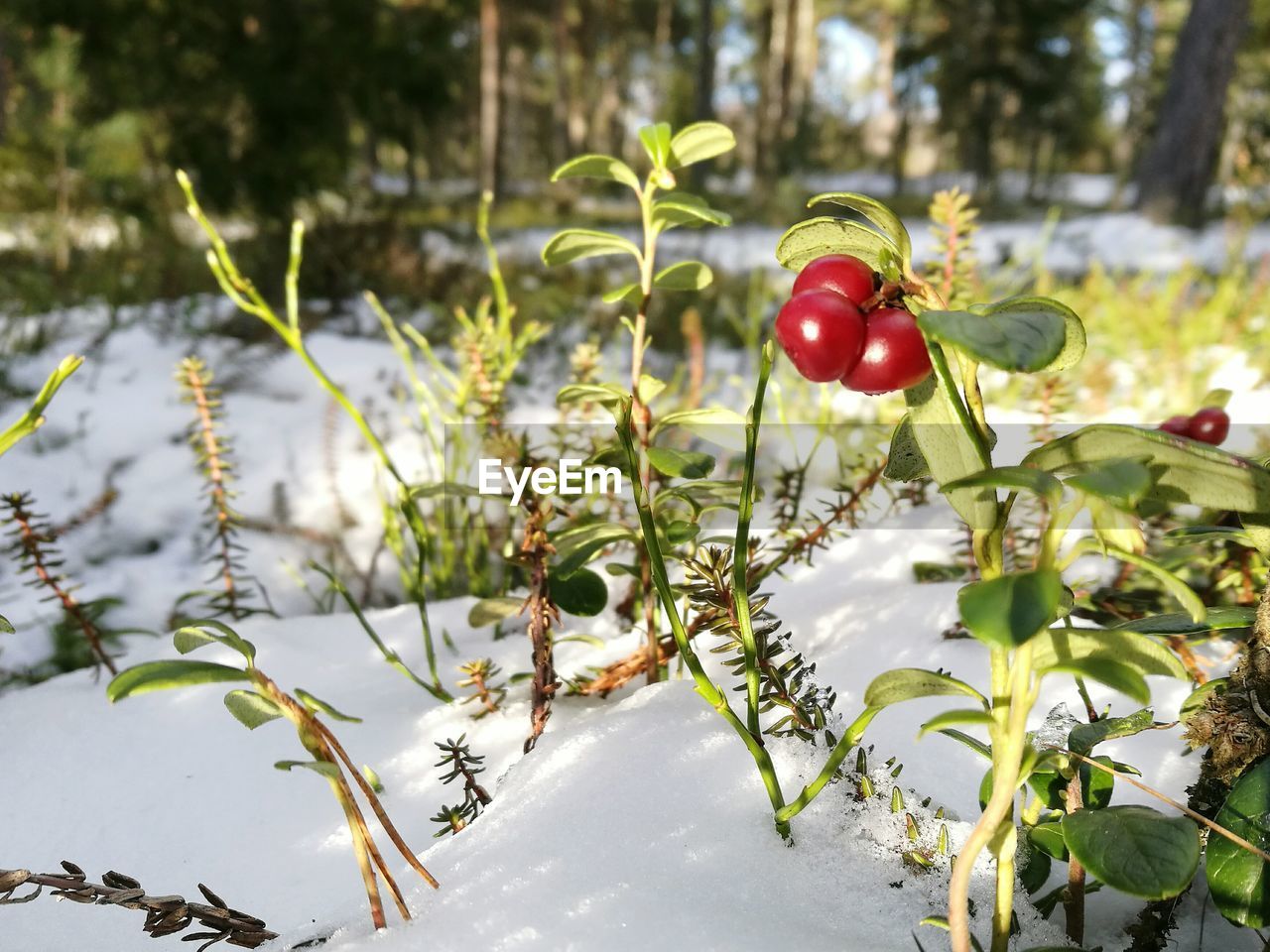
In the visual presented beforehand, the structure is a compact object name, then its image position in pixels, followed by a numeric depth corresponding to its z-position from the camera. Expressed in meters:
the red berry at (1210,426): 0.15
